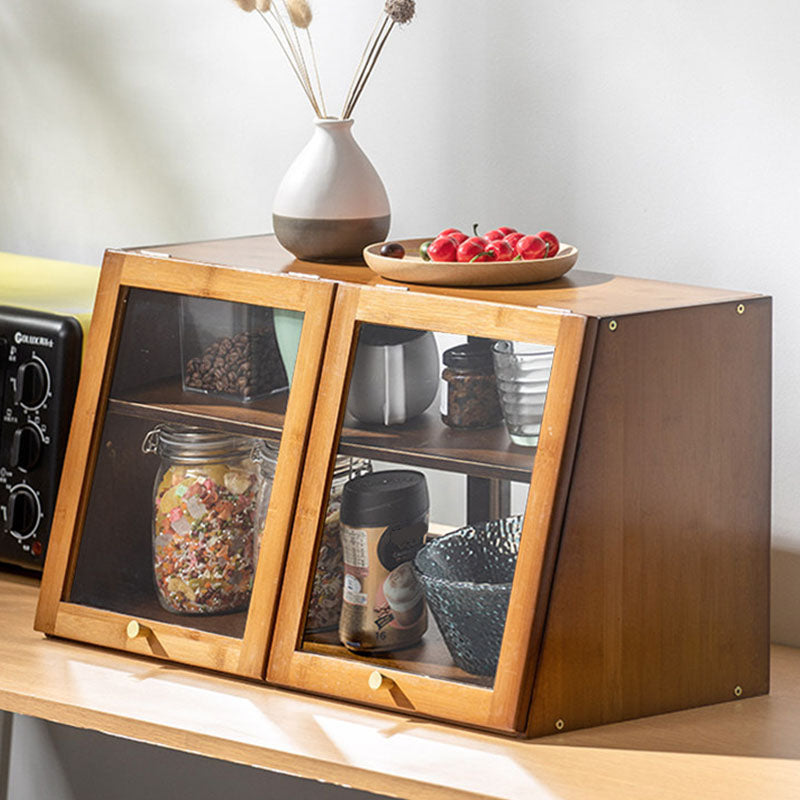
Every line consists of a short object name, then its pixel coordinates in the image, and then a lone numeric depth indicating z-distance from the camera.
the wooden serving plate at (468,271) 2.51
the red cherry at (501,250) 2.54
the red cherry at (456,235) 2.56
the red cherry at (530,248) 2.55
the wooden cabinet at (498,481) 2.43
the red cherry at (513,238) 2.57
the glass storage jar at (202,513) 2.61
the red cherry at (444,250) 2.54
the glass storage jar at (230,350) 2.58
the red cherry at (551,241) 2.58
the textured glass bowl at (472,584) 2.46
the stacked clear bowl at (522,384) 2.43
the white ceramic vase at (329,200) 2.63
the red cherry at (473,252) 2.53
